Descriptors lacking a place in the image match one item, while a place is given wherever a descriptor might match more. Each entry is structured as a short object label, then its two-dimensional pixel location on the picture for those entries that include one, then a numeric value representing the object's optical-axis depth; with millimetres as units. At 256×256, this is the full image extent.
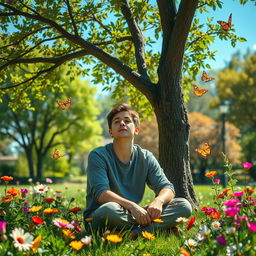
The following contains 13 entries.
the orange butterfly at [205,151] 4602
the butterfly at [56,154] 5489
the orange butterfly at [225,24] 6061
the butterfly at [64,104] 6315
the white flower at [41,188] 3809
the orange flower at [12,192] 3445
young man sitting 3596
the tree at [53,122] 25236
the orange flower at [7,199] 3461
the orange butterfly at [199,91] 6308
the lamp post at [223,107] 15393
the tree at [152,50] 5812
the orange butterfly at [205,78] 6400
